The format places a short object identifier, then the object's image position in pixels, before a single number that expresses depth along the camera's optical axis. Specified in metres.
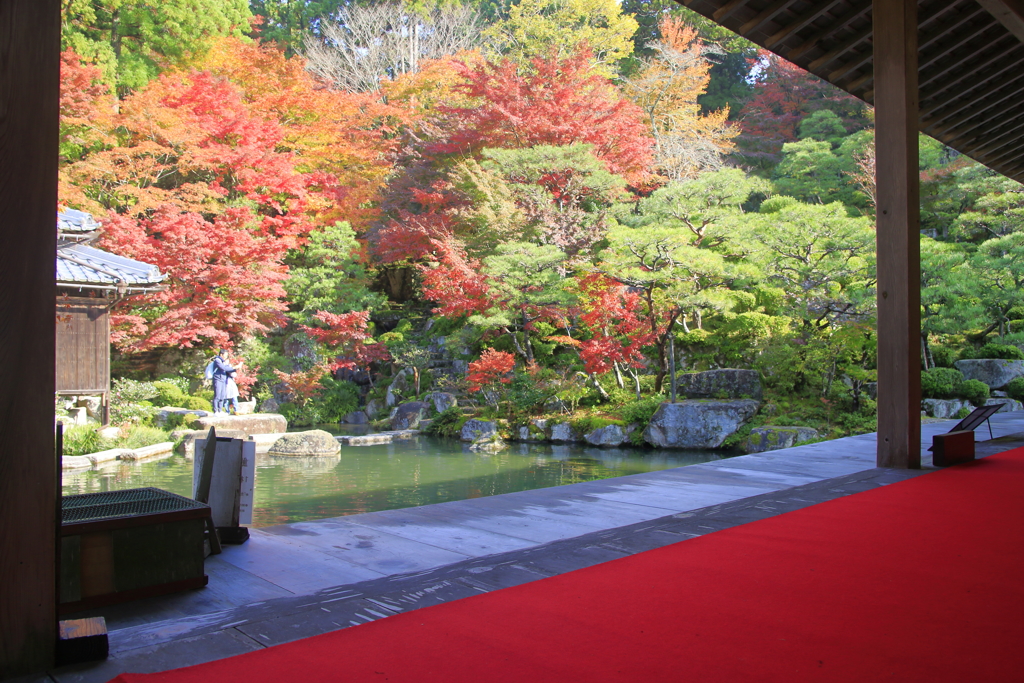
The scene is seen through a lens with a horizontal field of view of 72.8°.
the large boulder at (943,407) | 9.37
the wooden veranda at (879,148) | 1.68
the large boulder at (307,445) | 9.95
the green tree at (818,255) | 10.15
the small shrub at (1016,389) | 9.81
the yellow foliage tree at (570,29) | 16.30
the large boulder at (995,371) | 10.16
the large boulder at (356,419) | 13.99
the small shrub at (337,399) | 14.05
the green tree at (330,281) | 14.45
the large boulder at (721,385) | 10.30
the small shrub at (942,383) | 9.73
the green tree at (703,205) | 10.37
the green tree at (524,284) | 11.05
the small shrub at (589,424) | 10.52
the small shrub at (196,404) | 12.20
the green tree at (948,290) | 9.67
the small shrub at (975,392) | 9.62
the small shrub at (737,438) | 9.52
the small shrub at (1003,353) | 10.57
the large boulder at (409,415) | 12.59
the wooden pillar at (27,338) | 1.67
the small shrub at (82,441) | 8.94
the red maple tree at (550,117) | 13.14
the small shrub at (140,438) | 9.66
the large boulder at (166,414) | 11.05
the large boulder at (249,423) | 10.64
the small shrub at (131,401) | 10.89
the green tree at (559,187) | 12.41
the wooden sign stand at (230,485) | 2.94
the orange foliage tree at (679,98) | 15.44
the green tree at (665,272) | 9.92
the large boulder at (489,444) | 10.39
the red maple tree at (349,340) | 13.90
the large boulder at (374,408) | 14.02
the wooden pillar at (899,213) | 4.36
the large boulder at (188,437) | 9.72
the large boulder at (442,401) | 12.44
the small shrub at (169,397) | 12.09
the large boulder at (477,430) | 11.17
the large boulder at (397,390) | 13.96
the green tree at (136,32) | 14.30
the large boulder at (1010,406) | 9.22
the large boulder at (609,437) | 10.31
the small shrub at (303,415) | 13.64
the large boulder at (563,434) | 10.78
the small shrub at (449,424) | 11.72
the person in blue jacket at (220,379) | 11.48
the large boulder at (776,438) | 8.98
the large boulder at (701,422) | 9.70
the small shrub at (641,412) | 10.35
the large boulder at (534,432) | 11.01
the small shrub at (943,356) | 10.89
